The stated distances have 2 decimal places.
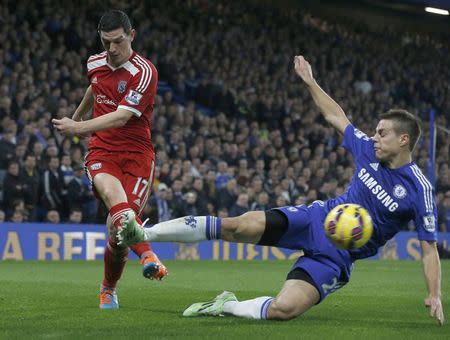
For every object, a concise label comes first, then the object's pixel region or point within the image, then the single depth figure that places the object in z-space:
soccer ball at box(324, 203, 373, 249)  7.29
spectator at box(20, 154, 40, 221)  17.61
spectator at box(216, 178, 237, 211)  20.66
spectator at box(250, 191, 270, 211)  21.12
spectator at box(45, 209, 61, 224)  18.19
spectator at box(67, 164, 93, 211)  18.23
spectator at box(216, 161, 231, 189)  21.47
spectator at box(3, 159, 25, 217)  17.50
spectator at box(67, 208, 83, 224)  18.42
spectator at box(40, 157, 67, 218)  17.91
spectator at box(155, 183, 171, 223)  19.42
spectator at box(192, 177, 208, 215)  20.16
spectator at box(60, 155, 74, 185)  18.08
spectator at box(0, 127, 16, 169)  17.67
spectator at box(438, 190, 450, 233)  24.19
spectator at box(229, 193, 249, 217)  20.73
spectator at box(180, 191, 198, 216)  19.86
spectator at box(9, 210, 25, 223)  17.83
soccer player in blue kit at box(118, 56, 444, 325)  7.33
